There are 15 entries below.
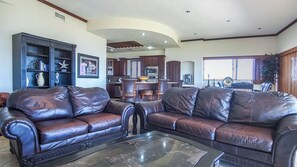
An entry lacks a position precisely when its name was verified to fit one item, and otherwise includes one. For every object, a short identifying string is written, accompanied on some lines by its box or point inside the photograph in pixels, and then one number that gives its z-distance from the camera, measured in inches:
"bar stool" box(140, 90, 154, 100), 244.4
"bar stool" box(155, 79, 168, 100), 248.4
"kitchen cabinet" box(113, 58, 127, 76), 396.8
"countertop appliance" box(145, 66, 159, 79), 365.4
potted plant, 279.1
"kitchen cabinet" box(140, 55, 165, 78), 358.1
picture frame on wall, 227.0
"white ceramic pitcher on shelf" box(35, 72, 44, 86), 170.4
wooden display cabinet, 149.1
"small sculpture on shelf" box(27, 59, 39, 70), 166.0
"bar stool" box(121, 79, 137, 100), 221.5
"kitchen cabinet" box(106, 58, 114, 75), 404.2
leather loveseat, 76.7
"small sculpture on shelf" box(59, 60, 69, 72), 196.4
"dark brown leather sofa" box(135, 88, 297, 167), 75.5
